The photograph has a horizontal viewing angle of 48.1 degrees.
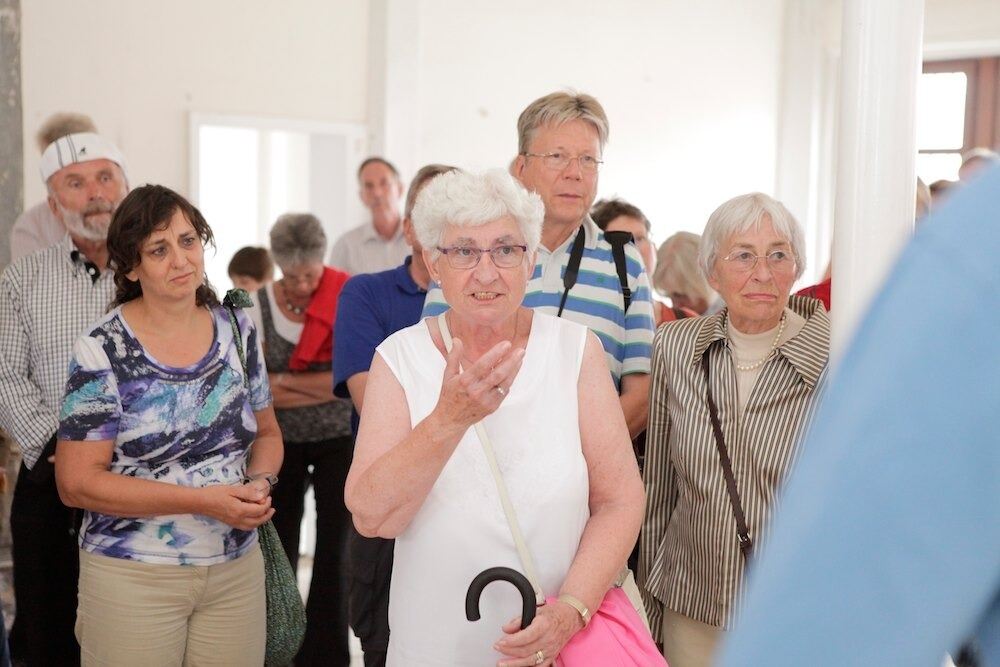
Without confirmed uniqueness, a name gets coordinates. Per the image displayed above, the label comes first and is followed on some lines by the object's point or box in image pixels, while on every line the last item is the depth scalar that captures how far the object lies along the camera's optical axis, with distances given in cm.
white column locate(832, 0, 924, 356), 236
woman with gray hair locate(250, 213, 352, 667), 445
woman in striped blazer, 288
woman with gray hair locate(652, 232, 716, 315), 500
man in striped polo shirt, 319
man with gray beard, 363
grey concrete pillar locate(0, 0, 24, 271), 556
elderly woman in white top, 227
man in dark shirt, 354
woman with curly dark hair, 306
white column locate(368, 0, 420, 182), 918
